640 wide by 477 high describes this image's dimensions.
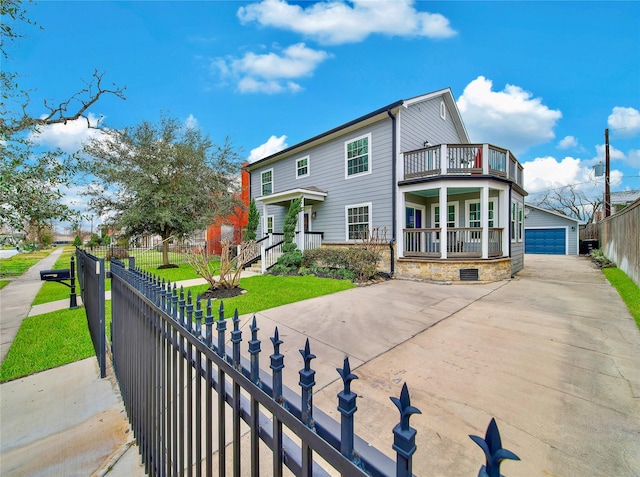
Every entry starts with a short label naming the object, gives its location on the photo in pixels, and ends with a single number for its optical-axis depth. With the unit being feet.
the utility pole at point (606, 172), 53.99
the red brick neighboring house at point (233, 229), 64.49
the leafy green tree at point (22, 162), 15.01
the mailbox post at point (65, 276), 18.74
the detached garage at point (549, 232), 64.18
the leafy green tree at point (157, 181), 43.39
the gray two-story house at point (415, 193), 30.58
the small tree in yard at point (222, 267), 23.40
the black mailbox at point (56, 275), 18.62
